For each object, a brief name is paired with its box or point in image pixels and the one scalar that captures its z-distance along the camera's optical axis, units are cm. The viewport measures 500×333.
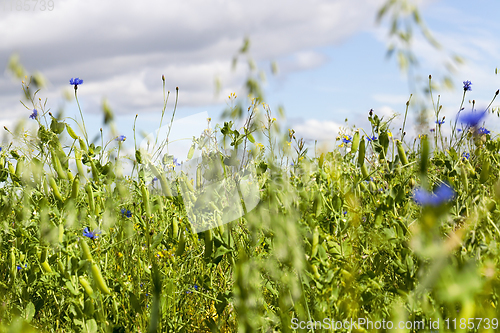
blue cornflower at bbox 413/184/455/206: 146
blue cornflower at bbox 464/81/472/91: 314
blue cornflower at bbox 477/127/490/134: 204
